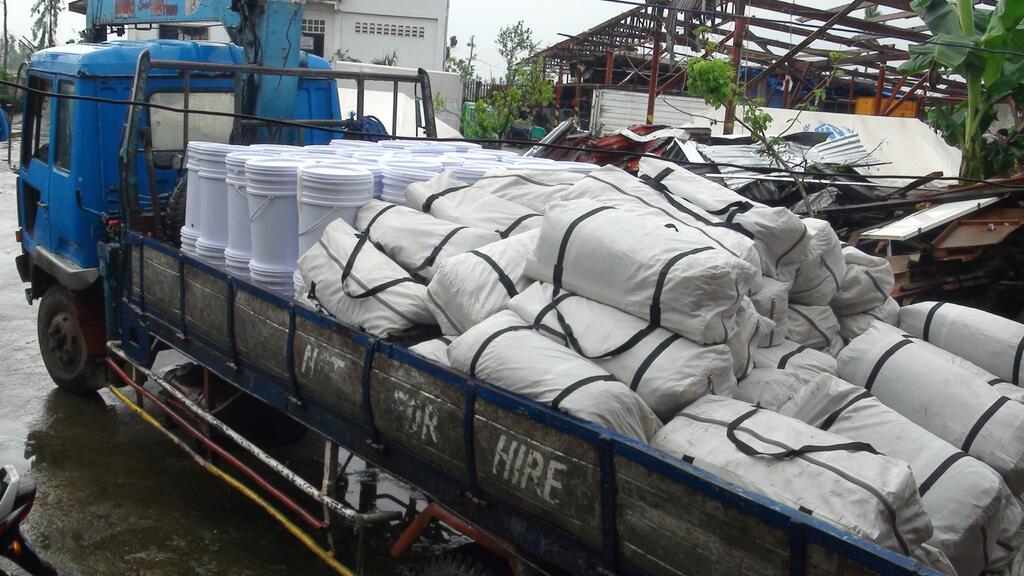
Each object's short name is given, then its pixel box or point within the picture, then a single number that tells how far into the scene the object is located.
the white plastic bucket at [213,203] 4.99
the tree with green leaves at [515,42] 36.28
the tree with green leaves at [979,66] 7.49
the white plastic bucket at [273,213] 4.52
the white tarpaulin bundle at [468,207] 4.17
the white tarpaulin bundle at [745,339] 3.31
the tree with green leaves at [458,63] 25.65
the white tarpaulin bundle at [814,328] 4.00
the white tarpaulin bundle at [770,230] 3.95
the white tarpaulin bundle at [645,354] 3.05
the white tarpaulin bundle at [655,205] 3.68
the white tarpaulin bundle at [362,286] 3.71
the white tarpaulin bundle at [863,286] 4.20
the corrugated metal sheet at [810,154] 9.27
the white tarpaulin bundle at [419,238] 3.96
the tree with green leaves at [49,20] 60.41
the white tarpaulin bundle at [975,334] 3.80
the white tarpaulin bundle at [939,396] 3.12
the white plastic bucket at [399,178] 4.69
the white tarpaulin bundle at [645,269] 3.10
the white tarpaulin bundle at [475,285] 3.56
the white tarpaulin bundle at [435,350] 3.46
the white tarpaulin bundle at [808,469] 2.41
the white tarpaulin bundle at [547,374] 2.86
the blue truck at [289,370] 2.51
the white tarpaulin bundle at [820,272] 4.08
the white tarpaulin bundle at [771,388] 3.32
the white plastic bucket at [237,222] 4.73
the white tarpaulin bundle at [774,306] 3.76
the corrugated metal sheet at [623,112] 16.53
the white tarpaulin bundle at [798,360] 3.57
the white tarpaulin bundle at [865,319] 4.17
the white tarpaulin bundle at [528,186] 4.43
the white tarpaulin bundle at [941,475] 2.75
